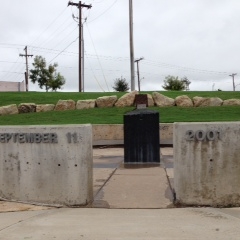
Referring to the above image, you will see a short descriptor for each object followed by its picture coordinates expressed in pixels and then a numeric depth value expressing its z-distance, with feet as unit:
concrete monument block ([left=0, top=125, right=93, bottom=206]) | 16.53
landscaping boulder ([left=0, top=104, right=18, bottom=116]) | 55.05
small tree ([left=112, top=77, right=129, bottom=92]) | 172.57
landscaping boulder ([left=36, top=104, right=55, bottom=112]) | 55.64
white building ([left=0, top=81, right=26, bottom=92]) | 175.43
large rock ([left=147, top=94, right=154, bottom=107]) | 54.57
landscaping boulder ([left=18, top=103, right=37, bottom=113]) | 55.68
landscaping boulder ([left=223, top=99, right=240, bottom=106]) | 55.76
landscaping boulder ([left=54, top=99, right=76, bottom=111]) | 55.33
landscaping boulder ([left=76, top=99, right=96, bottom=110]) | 55.29
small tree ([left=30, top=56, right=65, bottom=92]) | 155.46
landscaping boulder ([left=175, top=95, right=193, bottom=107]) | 54.61
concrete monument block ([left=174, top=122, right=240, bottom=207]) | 16.07
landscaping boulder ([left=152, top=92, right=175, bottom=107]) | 54.41
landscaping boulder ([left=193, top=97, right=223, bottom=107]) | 55.01
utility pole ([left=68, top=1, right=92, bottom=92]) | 108.25
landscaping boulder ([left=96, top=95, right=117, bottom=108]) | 55.09
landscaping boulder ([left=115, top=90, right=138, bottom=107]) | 54.61
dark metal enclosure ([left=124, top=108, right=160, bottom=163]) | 27.37
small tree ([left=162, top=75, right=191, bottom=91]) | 187.81
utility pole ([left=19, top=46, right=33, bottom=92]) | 181.46
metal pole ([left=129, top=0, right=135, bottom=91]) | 68.57
